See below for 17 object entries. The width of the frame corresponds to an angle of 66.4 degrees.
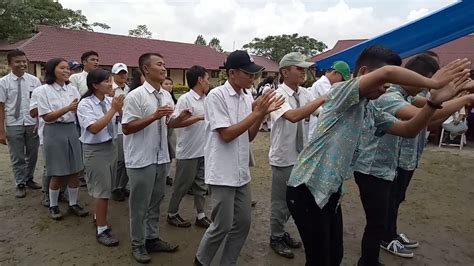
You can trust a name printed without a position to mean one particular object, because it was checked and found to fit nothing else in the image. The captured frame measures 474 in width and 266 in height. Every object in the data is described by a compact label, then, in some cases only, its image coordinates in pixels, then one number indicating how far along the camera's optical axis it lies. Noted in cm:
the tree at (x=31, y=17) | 2777
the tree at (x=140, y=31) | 5119
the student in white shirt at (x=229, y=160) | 284
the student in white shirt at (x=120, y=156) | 538
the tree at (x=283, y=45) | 4947
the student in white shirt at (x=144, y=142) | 331
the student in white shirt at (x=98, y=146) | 381
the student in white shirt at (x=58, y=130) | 441
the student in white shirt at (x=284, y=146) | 371
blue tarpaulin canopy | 435
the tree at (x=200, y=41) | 7575
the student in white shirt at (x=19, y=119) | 532
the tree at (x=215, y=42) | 6638
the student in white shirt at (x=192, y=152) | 438
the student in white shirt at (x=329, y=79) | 460
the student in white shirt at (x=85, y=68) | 566
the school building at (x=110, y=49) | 2341
